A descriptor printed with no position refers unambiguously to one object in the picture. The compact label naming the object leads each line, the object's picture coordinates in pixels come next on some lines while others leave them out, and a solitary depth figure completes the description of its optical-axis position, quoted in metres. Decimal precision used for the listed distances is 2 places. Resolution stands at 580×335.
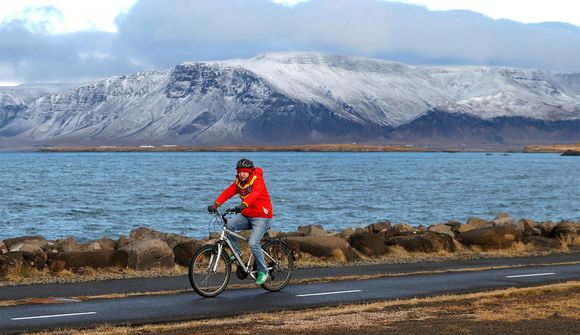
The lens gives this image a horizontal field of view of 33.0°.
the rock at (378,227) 35.44
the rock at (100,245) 26.27
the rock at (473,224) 31.88
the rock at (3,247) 24.36
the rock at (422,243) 24.67
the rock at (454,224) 34.78
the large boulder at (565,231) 27.95
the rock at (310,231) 32.62
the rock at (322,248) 22.58
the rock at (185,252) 21.19
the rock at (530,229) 28.54
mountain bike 16.31
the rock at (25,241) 24.92
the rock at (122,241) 28.46
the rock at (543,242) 26.53
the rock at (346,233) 27.50
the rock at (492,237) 25.86
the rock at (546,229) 29.17
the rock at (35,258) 19.50
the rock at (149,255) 20.17
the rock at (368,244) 23.84
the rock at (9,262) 18.91
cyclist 16.25
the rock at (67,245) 25.18
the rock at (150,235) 30.80
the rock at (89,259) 19.78
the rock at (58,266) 19.72
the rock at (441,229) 29.39
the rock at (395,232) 28.21
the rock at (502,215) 42.67
